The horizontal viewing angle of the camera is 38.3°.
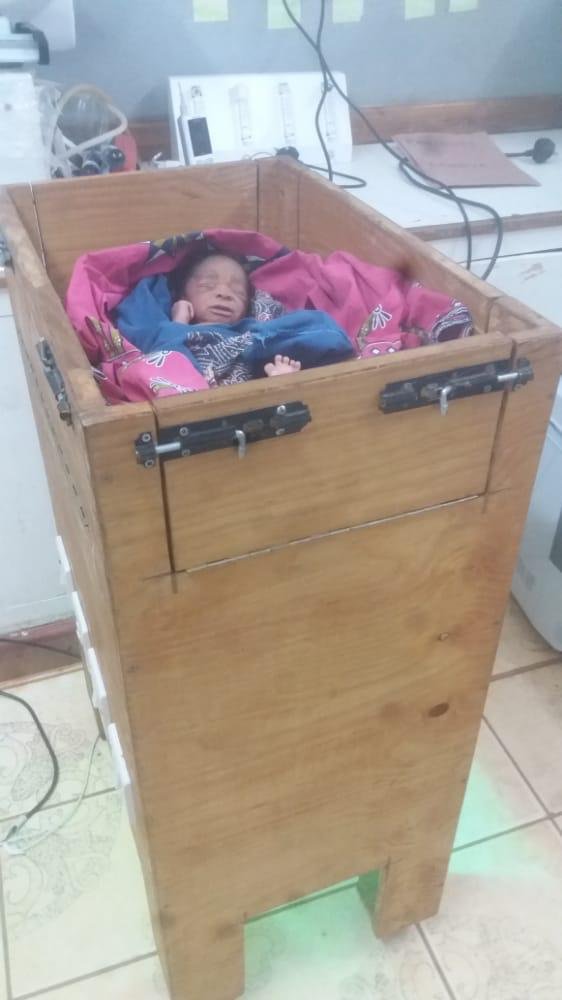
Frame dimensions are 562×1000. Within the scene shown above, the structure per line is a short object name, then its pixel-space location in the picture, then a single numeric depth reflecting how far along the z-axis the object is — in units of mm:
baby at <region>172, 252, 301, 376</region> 925
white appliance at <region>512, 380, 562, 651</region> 1343
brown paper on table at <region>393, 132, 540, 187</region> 1427
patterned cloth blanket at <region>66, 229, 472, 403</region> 695
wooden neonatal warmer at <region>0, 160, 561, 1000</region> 566
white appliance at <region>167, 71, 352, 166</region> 1364
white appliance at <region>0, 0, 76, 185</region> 1108
